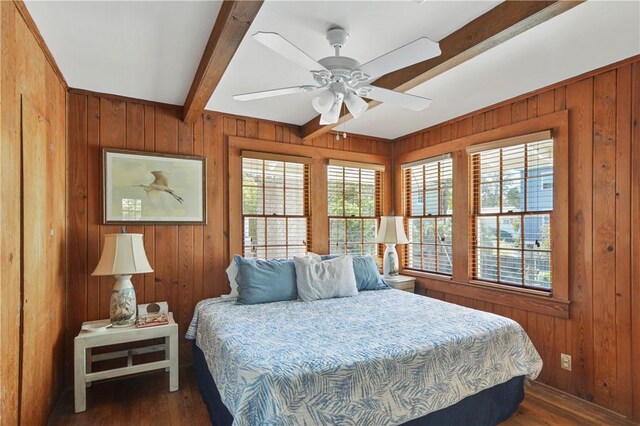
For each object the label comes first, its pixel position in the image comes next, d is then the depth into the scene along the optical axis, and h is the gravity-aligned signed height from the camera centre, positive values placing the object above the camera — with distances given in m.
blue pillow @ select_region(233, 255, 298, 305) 2.89 -0.59
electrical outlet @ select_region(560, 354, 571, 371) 2.68 -1.18
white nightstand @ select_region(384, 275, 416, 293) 3.87 -0.80
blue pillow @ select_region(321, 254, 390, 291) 3.42 -0.62
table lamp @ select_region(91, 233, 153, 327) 2.54 -0.41
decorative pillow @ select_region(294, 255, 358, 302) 3.03 -0.60
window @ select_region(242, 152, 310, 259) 3.57 +0.07
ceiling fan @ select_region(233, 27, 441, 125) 1.61 +0.76
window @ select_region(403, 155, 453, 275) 3.82 -0.01
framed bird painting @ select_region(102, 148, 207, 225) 2.93 +0.23
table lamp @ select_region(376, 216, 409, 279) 3.99 -0.30
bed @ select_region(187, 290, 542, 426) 1.61 -0.82
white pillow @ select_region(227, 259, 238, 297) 3.08 -0.58
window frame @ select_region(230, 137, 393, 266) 3.39 +0.27
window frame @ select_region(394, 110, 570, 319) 2.72 -0.09
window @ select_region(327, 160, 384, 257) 4.11 +0.08
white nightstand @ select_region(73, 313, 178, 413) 2.38 -1.08
